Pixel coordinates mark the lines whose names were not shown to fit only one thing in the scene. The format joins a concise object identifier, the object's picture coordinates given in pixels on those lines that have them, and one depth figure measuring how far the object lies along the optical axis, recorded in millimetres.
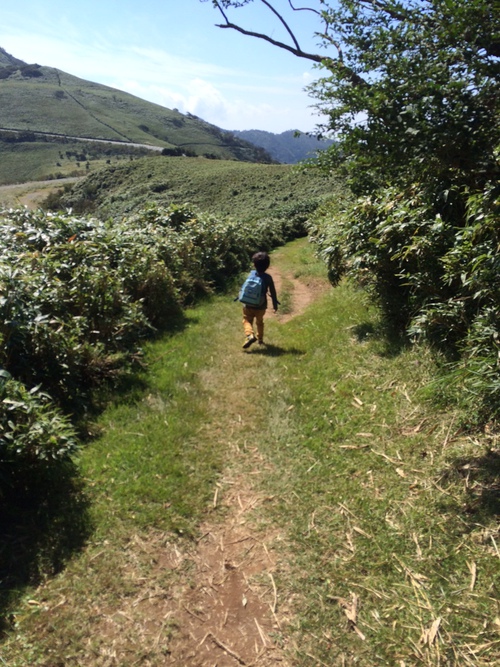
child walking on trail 7336
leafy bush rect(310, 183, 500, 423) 3871
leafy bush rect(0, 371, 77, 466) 3682
